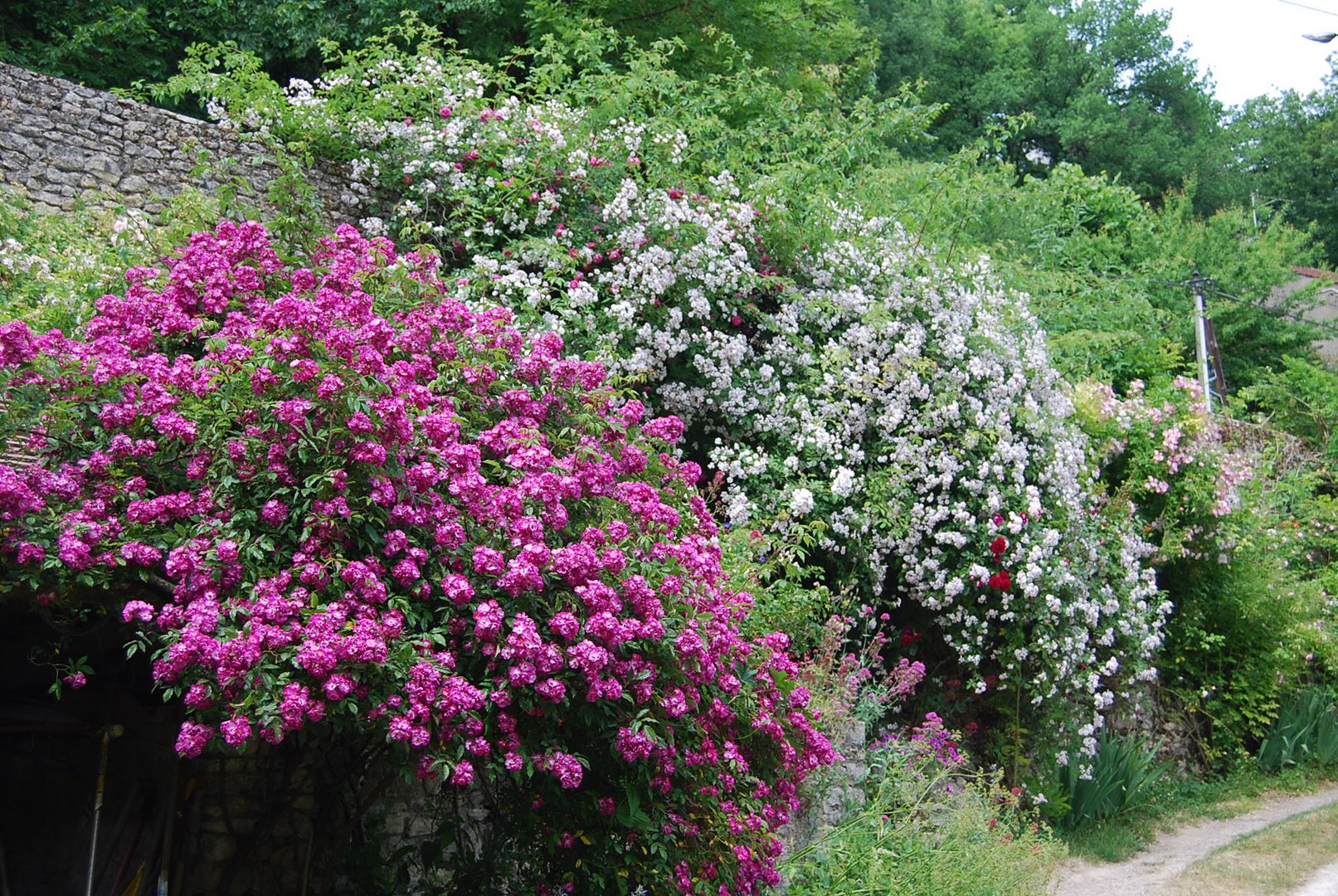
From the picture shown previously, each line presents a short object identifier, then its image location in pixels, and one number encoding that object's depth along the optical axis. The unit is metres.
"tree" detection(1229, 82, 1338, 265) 31.27
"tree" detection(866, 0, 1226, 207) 25.48
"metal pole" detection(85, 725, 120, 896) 5.30
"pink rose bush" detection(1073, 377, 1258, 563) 11.10
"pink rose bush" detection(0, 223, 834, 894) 3.96
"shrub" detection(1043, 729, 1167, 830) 9.32
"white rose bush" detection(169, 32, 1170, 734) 8.37
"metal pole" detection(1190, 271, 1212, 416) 19.03
